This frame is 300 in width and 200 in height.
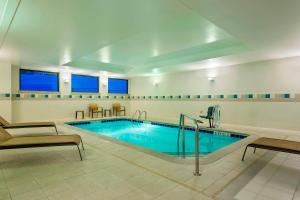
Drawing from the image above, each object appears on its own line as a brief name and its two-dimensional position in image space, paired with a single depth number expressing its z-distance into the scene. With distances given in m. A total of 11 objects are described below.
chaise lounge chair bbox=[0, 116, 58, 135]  3.80
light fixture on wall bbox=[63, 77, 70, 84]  7.82
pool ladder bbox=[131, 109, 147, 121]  9.20
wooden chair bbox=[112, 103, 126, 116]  9.44
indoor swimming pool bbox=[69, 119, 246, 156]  4.26
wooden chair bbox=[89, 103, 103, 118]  8.41
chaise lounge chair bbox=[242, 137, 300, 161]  2.26
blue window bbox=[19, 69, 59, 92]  6.92
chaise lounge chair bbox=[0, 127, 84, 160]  2.39
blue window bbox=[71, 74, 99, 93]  8.31
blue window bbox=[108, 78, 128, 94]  9.74
